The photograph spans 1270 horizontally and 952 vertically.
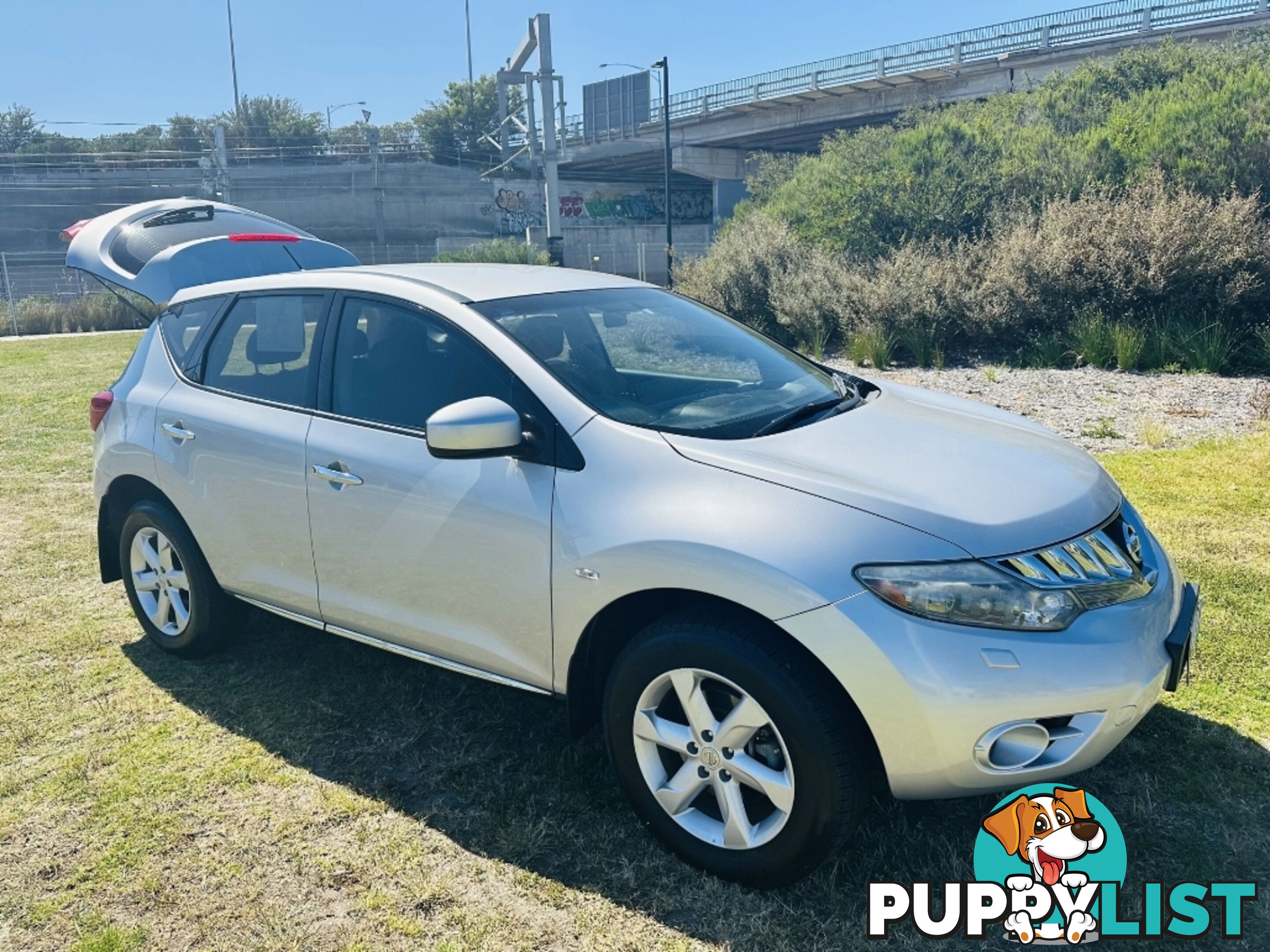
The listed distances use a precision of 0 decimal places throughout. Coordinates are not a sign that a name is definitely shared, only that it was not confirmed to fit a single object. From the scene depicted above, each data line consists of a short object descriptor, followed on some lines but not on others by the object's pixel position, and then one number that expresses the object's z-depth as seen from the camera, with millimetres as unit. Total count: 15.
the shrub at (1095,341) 11484
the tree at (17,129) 72250
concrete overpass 35344
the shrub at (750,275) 15484
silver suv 2480
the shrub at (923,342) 12523
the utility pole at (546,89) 28812
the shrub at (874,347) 12594
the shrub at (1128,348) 11133
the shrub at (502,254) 29297
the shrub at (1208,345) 10805
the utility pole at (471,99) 81812
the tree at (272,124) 75312
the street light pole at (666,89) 34938
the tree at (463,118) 80325
